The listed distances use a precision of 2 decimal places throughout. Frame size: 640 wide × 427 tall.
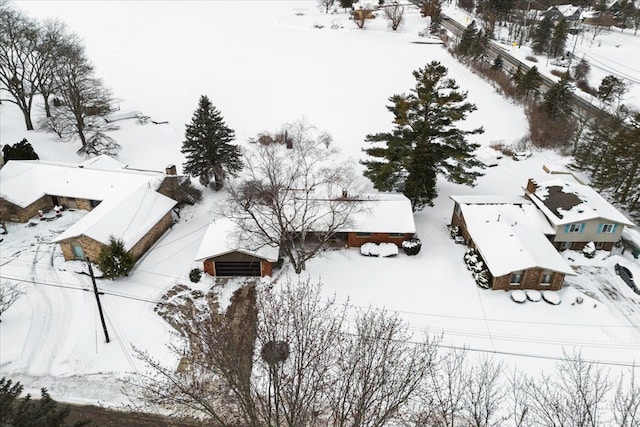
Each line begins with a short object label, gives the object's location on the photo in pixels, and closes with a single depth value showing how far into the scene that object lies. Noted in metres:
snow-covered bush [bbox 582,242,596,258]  30.00
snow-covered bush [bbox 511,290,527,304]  25.72
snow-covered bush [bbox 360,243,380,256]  29.84
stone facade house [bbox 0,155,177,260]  28.80
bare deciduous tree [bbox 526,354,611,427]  18.08
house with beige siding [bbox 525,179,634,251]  29.31
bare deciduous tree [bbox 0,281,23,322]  24.50
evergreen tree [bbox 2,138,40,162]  38.06
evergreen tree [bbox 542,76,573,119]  44.17
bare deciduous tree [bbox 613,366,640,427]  18.40
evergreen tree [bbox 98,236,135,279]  26.72
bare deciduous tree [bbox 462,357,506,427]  18.67
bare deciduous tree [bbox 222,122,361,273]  27.69
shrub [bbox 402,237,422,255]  29.73
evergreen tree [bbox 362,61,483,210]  30.66
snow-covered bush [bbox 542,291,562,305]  25.64
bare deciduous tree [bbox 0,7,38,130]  41.72
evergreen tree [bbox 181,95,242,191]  34.69
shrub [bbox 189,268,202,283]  27.62
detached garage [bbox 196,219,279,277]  27.28
